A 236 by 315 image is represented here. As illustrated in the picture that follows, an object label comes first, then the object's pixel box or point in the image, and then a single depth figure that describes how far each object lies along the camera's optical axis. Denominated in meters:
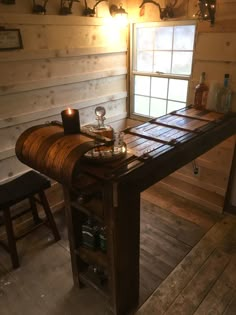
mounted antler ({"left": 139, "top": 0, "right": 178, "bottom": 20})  2.30
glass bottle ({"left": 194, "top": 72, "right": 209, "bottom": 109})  2.22
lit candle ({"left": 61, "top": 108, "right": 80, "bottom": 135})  1.31
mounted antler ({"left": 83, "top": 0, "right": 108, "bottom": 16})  2.33
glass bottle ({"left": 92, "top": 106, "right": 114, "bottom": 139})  1.48
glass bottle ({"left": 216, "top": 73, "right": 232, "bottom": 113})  2.17
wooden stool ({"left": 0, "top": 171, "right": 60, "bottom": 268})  1.91
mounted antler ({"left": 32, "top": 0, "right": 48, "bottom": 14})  1.99
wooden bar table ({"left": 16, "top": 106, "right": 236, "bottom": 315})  1.27
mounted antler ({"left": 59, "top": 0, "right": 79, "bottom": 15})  2.16
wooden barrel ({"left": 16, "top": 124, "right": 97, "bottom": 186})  1.15
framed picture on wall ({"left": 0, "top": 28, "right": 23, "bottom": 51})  1.88
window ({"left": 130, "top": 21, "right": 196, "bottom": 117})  2.46
